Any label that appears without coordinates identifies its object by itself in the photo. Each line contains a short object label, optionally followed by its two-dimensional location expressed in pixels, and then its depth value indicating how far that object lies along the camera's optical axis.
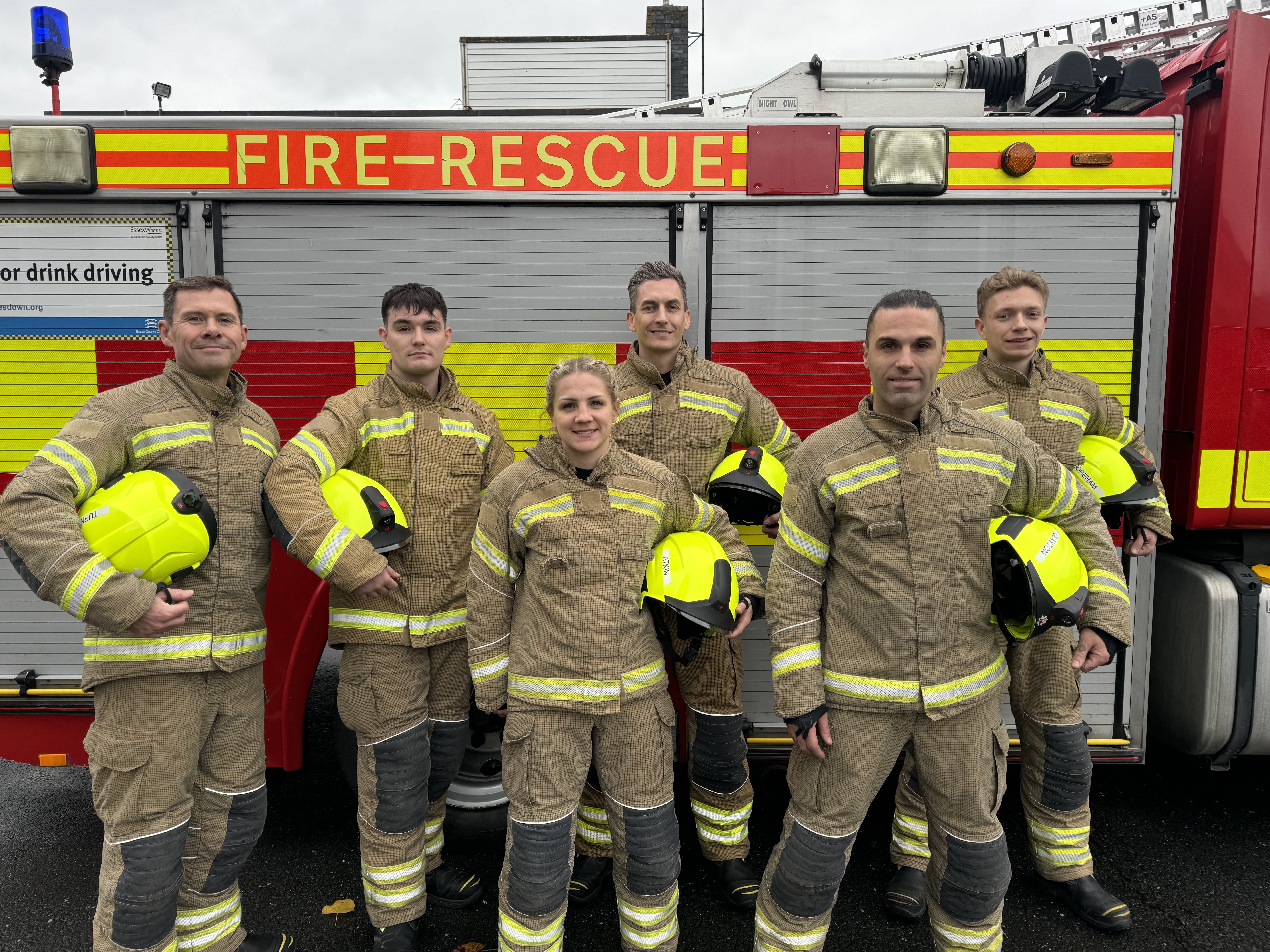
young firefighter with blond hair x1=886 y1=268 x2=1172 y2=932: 2.77
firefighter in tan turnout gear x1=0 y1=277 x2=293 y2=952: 2.03
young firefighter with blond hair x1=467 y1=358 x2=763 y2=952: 2.22
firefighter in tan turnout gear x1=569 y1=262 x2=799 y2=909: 2.77
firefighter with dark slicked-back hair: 2.08
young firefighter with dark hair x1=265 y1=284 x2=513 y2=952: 2.60
